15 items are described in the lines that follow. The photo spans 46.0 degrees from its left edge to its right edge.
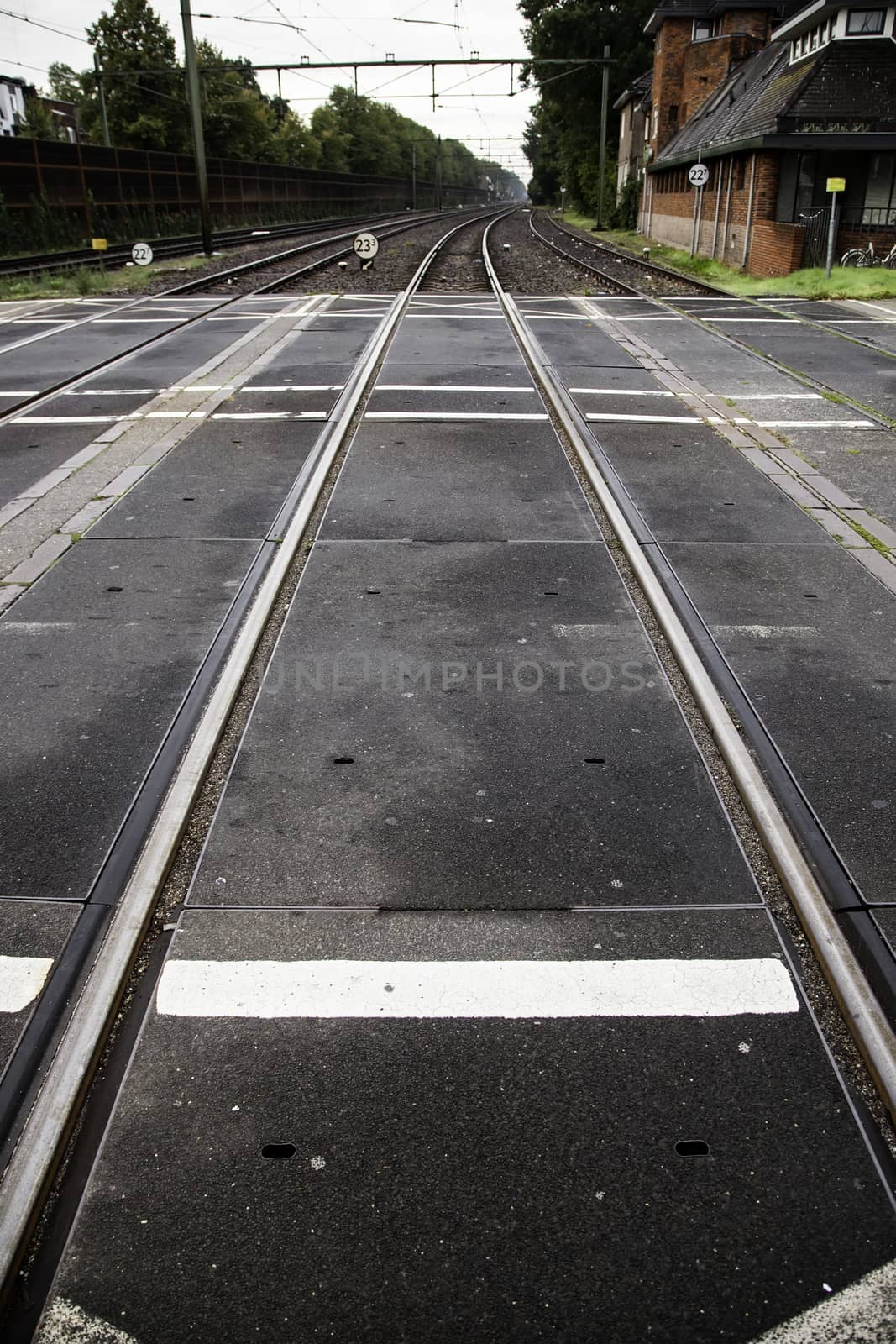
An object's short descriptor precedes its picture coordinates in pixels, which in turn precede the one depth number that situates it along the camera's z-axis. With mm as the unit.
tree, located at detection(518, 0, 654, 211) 54125
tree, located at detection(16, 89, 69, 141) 54906
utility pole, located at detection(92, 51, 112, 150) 46425
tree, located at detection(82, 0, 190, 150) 57250
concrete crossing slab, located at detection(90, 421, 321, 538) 7469
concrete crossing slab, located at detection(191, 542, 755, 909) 3660
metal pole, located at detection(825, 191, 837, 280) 22891
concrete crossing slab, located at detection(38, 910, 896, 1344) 2262
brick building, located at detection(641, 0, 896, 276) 26031
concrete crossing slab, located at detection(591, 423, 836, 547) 7367
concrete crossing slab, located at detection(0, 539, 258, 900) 3889
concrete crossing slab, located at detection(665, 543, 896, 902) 4039
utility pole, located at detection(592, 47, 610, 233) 42819
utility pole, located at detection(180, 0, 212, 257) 29109
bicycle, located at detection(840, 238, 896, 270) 26062
